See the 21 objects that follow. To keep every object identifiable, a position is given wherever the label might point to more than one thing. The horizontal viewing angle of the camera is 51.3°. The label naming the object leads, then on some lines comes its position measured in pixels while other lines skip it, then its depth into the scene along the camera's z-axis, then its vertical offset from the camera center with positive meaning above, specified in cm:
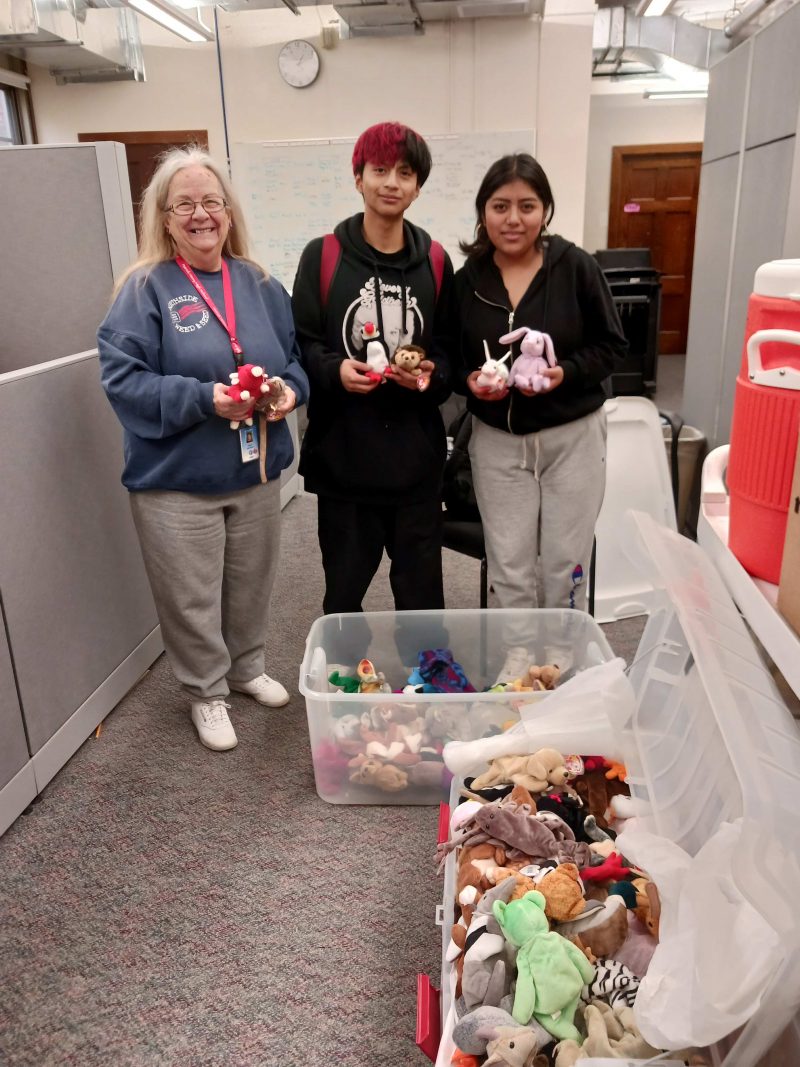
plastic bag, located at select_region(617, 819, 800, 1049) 81 -69
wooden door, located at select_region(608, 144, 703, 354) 809 +27
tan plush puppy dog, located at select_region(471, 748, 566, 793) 156 -95
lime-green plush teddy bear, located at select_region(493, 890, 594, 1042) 112 -96
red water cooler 93 -20
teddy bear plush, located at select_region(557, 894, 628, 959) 123 -97
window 581 +90
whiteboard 539 +36
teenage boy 194 -28
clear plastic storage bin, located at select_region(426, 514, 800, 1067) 76 -60
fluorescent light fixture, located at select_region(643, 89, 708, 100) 766 +125
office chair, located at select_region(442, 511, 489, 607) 243 -82
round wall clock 539 +112
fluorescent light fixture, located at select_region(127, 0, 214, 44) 477 +132
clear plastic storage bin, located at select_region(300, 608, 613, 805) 187 -101
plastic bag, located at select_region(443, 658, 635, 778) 148 -87
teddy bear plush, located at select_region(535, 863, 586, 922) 125 -94
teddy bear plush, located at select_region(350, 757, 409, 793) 193 -117
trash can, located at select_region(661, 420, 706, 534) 329 -88
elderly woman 188 -33
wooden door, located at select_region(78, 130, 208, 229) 585 +71
